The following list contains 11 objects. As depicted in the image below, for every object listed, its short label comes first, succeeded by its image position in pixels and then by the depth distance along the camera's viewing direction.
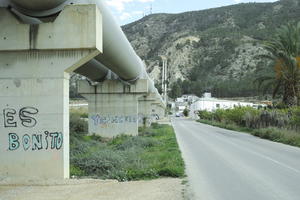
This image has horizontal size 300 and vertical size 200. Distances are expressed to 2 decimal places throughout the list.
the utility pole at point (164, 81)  111.56
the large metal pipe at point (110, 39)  10.08
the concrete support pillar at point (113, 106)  30.47
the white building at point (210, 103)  102.64
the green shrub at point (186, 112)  136.75
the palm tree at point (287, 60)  34.12
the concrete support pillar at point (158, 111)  75.66
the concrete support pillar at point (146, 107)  49.80
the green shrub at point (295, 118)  28.19
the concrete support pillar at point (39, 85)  10.48
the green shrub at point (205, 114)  76.66
